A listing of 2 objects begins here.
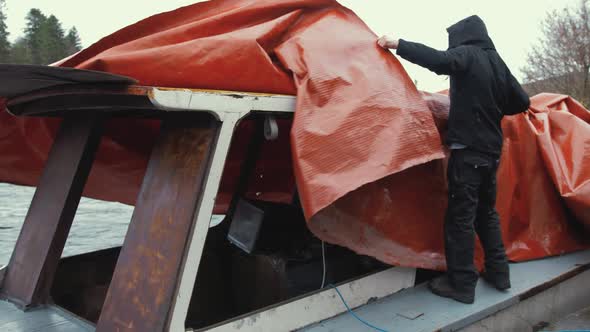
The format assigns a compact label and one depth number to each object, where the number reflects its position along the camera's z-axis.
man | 3.05
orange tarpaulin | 2.39
